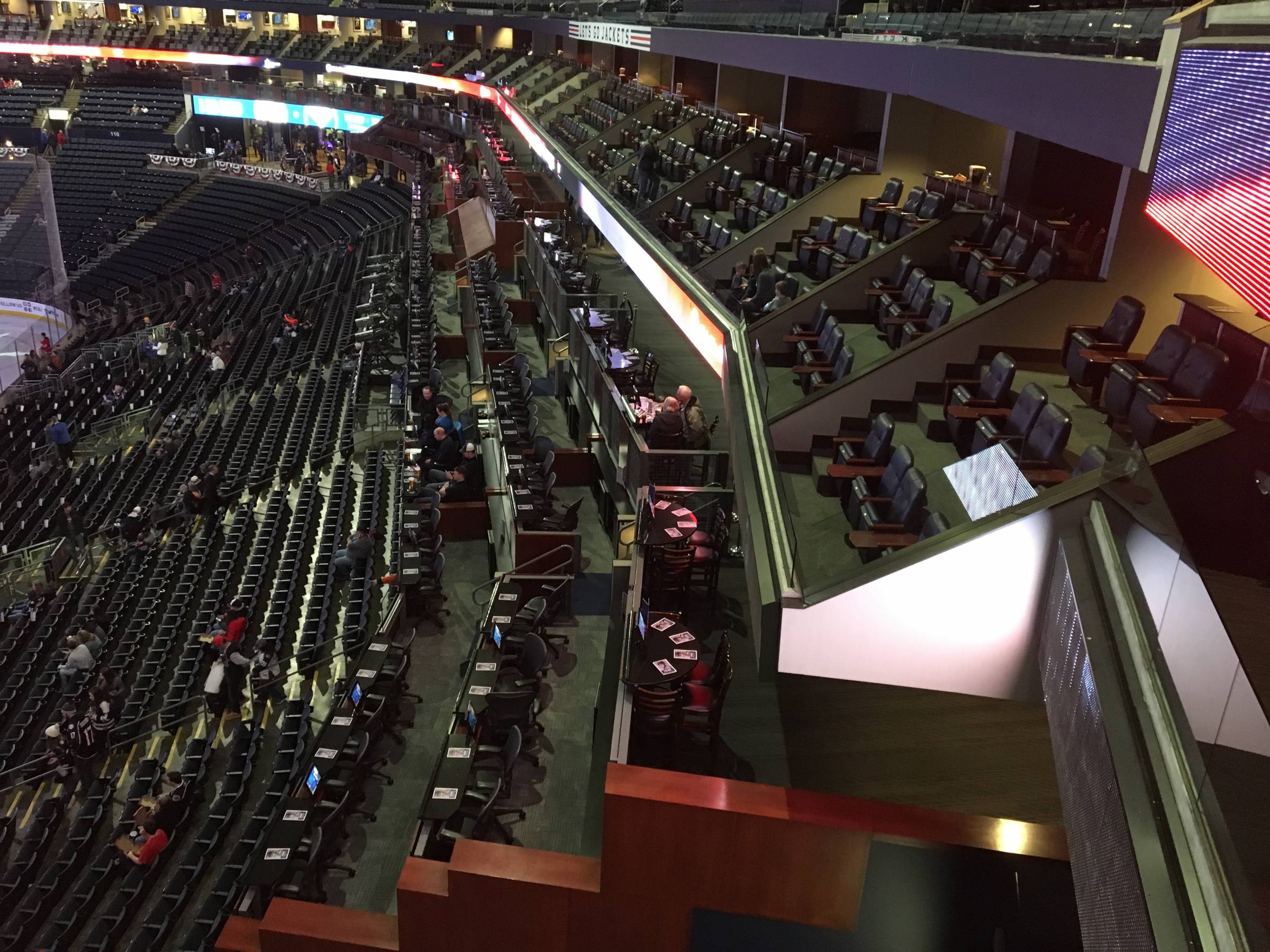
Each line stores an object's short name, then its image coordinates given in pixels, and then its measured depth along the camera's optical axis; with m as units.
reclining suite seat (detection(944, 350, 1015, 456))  6.01
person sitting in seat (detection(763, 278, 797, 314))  8.67
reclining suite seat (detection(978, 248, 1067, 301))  7.14
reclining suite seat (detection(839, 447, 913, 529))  5.38
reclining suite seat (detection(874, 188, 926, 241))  9.45
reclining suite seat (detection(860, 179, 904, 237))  10.19
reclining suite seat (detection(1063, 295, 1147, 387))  6.03
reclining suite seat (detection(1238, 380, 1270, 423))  4.21
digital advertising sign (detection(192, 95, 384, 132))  33.22
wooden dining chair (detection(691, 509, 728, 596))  6.71
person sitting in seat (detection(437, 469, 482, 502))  10.25
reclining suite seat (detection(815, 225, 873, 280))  9.23
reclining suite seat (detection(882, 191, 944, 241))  9.10
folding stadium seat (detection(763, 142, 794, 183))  12.90
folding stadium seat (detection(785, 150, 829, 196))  11.84
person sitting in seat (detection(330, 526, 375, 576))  10.02
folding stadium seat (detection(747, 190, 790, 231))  11.35
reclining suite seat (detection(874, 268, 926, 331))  8.08
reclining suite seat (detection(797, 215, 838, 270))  9.90
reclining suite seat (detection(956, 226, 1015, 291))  8.09
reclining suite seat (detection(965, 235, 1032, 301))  7.71
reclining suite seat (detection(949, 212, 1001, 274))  8.54
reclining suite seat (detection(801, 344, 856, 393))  7.43
